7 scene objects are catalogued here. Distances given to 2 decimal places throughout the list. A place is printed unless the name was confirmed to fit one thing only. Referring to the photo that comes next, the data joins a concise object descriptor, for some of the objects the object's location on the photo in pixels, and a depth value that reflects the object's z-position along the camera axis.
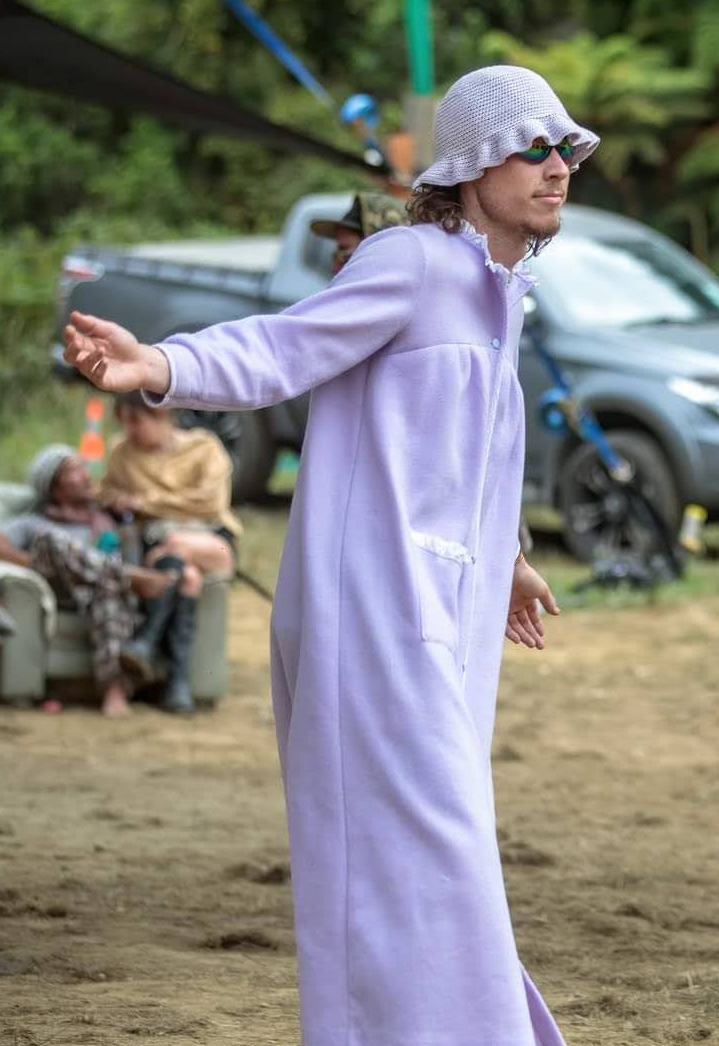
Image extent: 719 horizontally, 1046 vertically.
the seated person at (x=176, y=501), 14.91
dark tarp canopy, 14.35
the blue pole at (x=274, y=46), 18.37
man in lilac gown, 5.60
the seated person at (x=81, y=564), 14.66
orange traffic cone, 18.88
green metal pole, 26.83
